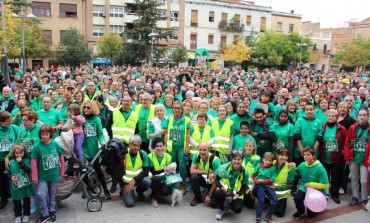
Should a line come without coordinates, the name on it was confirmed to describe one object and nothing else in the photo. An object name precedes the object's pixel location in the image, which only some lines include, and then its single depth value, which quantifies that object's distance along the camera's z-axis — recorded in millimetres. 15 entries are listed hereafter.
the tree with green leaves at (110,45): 35156
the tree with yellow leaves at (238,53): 40062
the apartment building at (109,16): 41125
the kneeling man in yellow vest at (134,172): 6328
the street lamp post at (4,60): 15259
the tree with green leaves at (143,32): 35750
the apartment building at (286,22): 51188
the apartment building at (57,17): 39094
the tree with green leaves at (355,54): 43406
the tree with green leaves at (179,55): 39066
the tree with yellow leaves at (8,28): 15865
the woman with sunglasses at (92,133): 6520
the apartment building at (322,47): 54844
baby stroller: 5887
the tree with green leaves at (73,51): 34594
